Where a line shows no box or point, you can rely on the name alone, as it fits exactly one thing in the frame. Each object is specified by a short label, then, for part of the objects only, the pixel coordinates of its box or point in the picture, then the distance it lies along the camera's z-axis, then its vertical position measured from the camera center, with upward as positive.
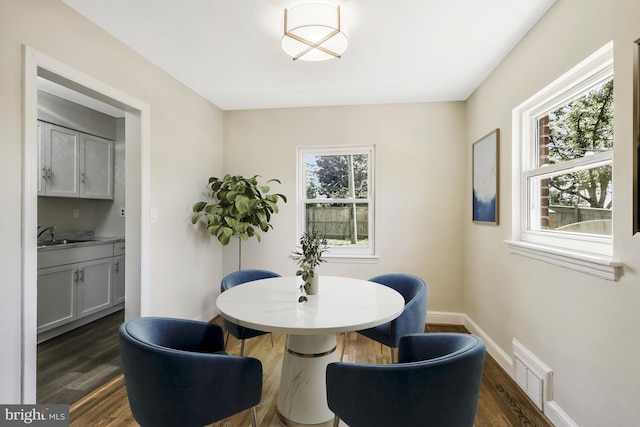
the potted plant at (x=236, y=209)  3.08 +0.05
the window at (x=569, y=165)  1.57 +0.29
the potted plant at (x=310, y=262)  1.85 -0.29
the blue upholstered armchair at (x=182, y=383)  1.21 -0.70
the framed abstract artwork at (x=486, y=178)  2.59 +0.33
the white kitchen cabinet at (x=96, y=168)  3.61 +0.58
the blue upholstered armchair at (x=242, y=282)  2.15 -0.54
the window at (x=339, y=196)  3.63 +0.22
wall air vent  1.84 -1.04
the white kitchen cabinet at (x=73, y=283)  2.85 -0.71
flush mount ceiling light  1.77 +1.10
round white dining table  1.44 -0.50
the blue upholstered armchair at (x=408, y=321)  1.95 -0.69
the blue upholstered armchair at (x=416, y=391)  1.09 -0.65
